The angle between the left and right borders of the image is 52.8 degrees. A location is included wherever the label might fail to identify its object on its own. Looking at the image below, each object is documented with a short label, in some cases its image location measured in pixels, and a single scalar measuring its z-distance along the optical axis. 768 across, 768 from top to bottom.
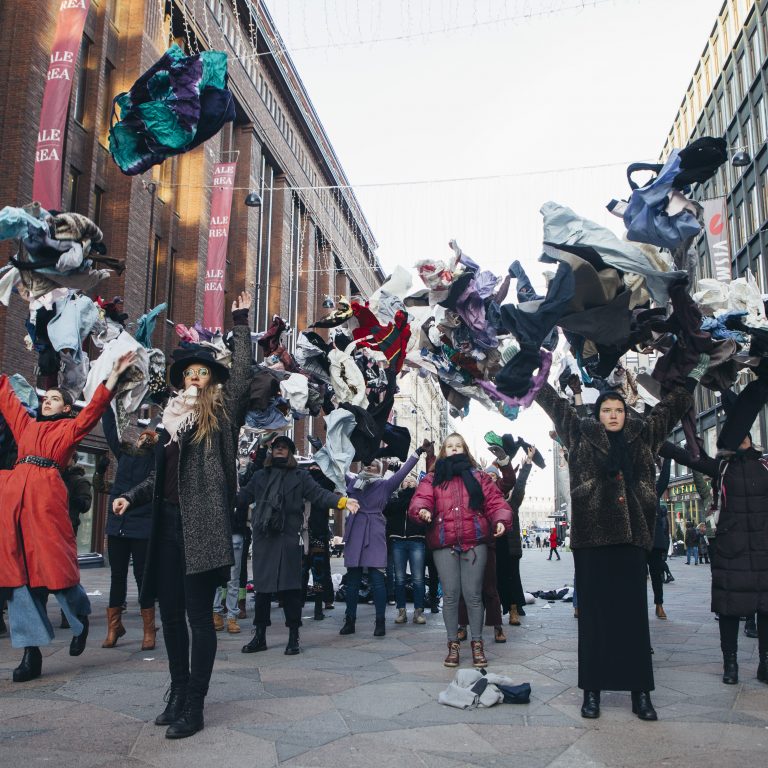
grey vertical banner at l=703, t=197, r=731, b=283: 16.44
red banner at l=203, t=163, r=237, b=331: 21.12
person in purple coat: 7.81
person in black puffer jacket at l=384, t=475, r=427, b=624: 8.77
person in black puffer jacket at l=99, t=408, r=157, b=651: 6.43
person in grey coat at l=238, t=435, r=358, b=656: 6.56
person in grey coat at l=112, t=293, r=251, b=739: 4.04
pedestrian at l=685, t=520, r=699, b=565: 25.92
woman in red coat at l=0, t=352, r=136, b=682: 5.00
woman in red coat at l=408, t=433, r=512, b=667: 5.93
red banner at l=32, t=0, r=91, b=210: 14.02
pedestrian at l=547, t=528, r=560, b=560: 31.36
